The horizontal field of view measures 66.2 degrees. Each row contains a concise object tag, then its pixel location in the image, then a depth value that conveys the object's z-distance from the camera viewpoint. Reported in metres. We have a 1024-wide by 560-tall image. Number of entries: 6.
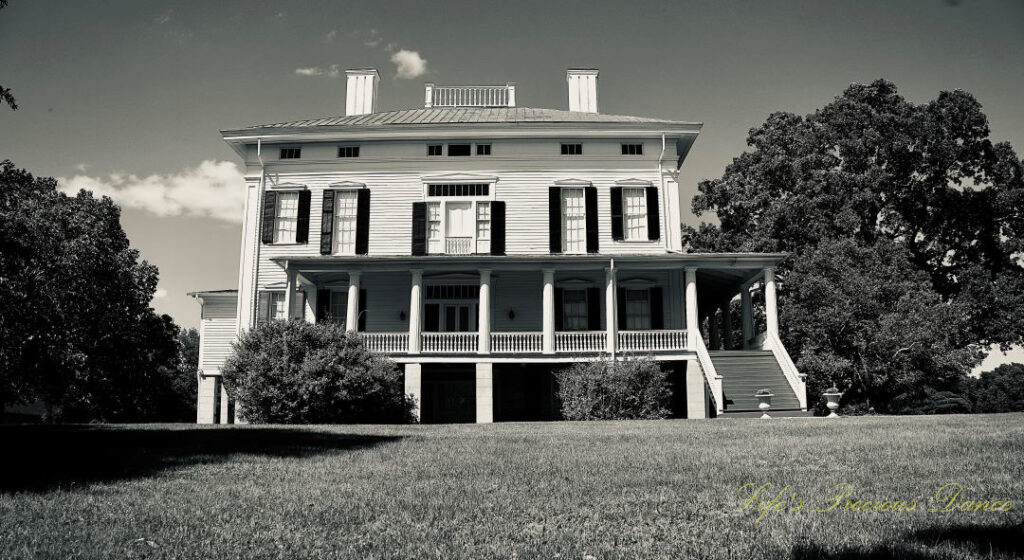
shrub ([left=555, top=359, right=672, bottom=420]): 20.53
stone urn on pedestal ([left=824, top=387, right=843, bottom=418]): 19.48
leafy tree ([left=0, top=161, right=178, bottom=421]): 19.62
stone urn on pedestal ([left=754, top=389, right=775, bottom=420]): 19.78
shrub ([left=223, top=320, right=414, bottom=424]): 19.19
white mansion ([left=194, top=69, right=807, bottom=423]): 25.66
